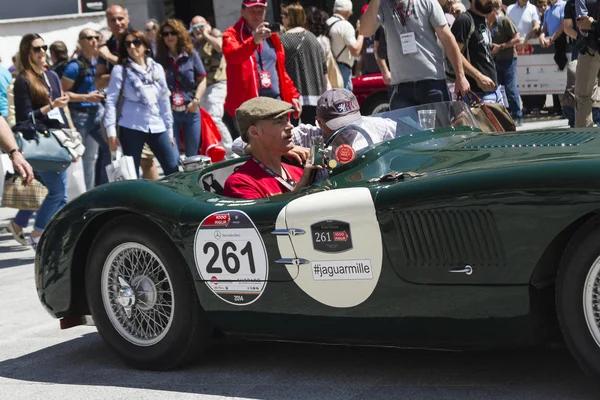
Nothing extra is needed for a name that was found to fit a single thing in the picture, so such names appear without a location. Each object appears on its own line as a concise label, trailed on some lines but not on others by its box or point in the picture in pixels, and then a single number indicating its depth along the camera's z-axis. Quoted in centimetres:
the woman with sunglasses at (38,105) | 1655
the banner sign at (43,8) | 3361
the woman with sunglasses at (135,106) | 1623
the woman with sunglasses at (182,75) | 1855
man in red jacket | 1554
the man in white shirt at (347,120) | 908
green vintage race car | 688
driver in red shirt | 937
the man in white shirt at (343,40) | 2205
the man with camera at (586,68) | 1560
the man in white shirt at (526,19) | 2802
